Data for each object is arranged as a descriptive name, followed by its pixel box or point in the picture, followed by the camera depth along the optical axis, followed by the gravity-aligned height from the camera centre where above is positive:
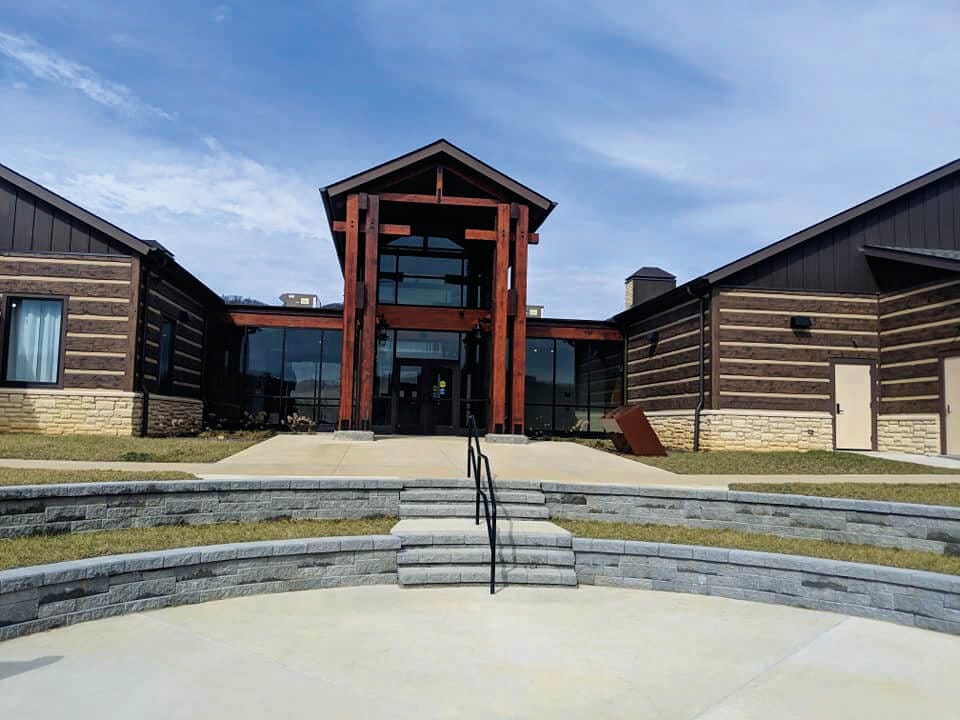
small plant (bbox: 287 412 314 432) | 22.95 -0.48
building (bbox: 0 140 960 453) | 16.94 +2.03
